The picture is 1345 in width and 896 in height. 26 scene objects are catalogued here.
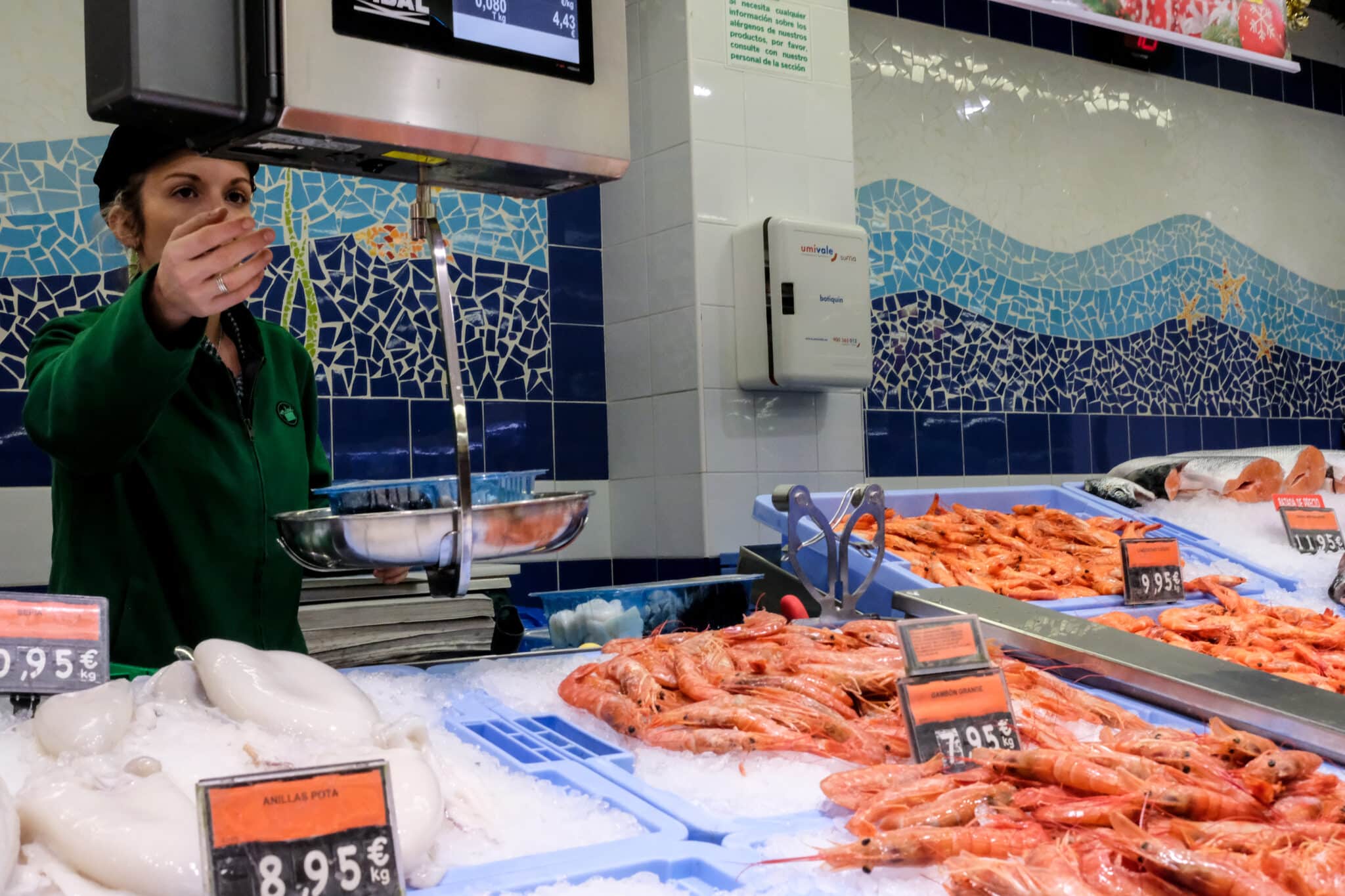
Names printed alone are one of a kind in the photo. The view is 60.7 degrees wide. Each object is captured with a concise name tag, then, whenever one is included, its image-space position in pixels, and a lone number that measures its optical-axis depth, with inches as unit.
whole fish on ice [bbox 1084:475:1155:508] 154.6
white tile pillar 176.2
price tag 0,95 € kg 54.8
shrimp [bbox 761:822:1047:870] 41.2
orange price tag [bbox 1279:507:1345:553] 132.9
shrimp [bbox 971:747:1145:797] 47.3
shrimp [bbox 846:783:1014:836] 44.2
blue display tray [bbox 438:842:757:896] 40.0
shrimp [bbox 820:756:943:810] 48.1
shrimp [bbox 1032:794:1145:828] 44.5
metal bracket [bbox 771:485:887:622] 94.2
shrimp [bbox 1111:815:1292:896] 38.1
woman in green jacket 78.5
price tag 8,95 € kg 33.5
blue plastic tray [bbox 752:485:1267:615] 107.3
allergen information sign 179.9
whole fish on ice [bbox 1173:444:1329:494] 157.2
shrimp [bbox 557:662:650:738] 61.5
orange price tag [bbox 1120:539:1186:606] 107.9
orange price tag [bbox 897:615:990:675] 56.5
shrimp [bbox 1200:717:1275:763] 53.7
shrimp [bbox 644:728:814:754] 56.7
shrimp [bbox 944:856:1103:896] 37.8
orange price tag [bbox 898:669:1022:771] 54.3
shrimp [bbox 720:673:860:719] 64.4
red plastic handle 97.4
